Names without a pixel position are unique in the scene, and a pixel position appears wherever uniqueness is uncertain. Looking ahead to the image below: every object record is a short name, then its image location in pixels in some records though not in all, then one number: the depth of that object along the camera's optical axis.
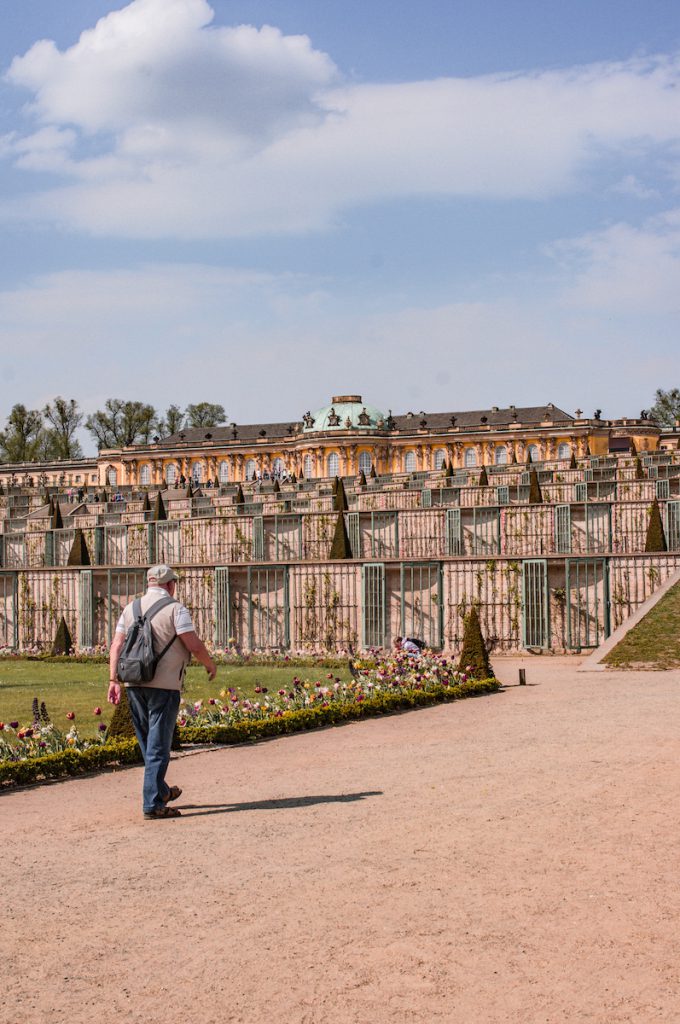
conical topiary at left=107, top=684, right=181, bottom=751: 12.10
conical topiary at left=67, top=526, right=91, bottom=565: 33.88
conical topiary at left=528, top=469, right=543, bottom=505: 37.34
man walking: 8.88
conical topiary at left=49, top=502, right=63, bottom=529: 44.00
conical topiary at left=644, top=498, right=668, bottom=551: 27.40
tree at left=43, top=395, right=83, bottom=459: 122.00
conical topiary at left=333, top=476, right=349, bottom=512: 39.82
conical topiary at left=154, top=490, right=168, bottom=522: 45.84
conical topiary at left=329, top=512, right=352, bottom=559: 30.22
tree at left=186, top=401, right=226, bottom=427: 138.25
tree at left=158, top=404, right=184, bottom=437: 132.00
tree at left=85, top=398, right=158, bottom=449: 124.50
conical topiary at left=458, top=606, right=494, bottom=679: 17.77
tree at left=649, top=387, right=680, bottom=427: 121.94
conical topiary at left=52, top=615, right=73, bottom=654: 28.61
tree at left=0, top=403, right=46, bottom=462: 121.06
